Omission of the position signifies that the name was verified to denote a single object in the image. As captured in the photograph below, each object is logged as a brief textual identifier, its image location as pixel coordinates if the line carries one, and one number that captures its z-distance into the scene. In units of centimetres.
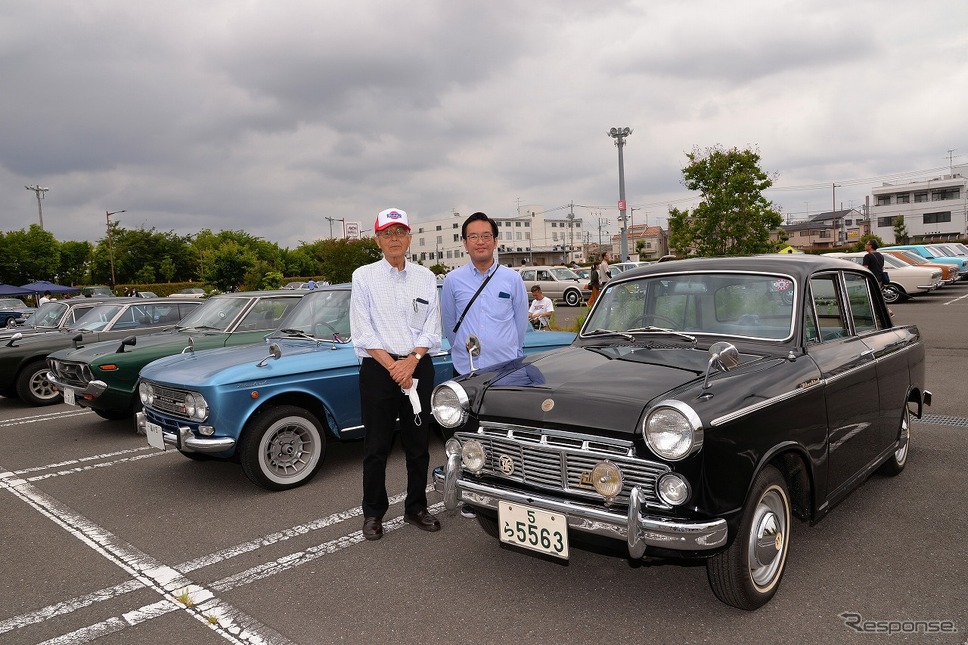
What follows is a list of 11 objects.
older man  382
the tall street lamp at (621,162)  2405
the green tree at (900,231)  6693
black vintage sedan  263
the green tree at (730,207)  1702
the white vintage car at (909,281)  2011
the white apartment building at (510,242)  11669
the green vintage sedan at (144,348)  686
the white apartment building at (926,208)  7012
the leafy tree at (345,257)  4888
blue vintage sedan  473
